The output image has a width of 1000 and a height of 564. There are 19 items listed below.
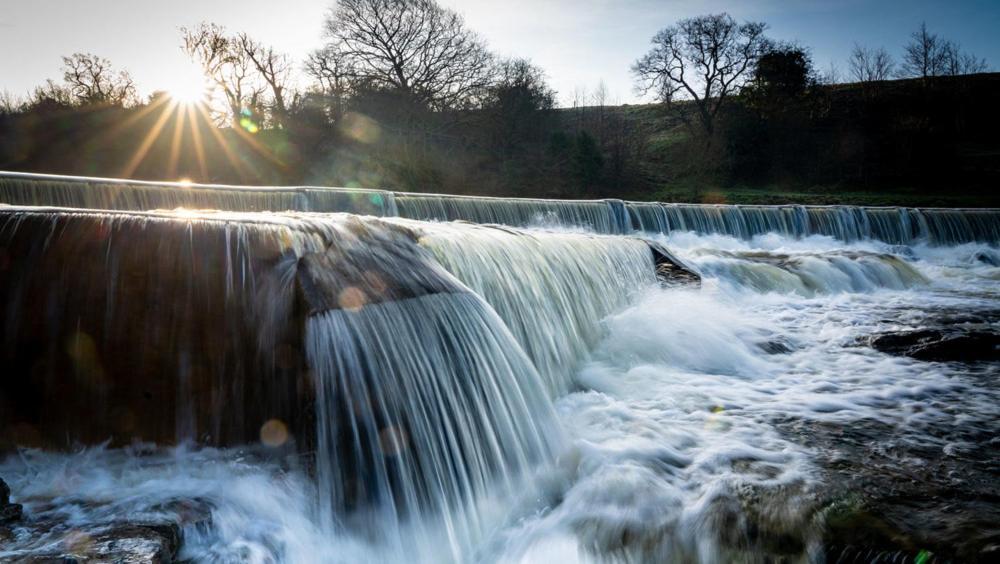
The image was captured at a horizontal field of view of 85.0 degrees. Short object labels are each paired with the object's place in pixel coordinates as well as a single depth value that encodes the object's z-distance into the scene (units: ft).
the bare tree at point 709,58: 105.40
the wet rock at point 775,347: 21.91
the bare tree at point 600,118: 103.37
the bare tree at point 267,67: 95.69
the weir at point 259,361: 9.50
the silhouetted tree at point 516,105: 92.27
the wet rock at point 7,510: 7.53
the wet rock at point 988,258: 47.03
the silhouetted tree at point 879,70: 130.82
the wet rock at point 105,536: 6.64
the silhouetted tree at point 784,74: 100.68
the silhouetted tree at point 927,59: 124.88
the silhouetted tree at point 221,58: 98.58
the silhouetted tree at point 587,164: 90.63
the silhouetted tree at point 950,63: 124.26
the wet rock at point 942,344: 19.49
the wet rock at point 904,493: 8.62
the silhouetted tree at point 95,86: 82.64
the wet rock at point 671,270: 29.17
